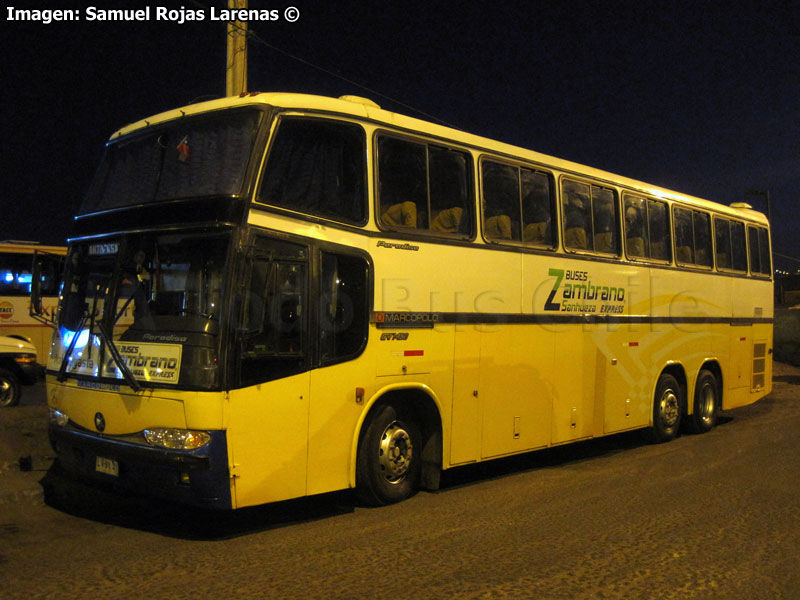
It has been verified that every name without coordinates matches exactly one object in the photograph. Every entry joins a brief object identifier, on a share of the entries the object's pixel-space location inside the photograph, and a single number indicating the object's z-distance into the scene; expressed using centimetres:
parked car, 1384
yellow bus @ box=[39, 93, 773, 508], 621
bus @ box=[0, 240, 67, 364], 1822
